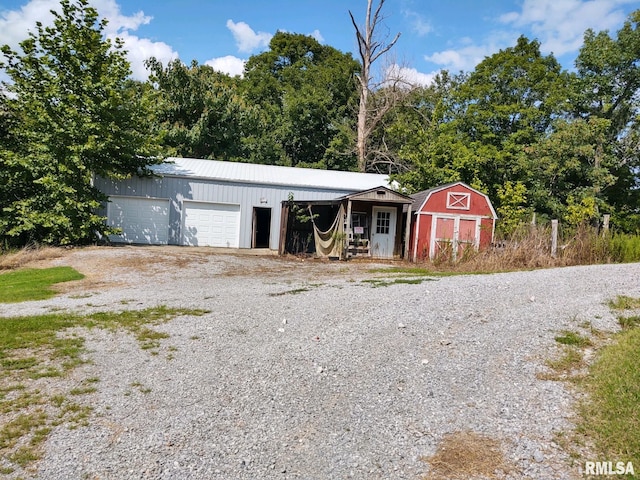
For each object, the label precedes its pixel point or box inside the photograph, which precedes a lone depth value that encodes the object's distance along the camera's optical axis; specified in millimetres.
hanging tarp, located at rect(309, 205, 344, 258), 17047
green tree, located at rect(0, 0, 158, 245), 16859
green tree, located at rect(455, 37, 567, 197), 23422
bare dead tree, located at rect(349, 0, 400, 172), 30312
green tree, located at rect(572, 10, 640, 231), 22906
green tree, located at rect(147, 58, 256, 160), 26703
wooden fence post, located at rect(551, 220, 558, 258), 13695
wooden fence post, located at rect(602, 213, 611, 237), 14163
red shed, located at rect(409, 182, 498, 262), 17328
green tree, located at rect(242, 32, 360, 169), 30219
